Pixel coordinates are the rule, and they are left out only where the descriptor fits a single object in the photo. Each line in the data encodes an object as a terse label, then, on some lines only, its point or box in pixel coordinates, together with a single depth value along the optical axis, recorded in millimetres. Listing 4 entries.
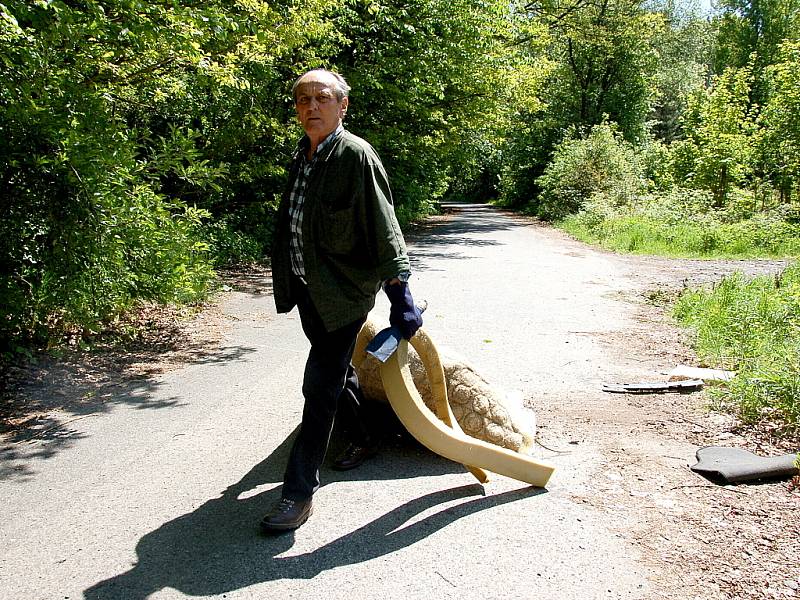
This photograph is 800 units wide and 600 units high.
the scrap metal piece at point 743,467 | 3941
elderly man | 3357
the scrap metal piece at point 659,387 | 5688
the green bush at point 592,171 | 27531
